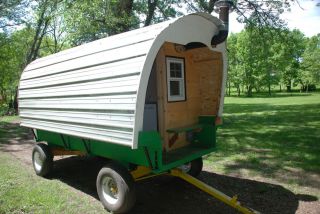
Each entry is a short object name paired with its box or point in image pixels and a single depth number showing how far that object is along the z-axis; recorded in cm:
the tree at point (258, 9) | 1719
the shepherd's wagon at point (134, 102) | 524
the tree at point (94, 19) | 1421
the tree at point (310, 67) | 5669
